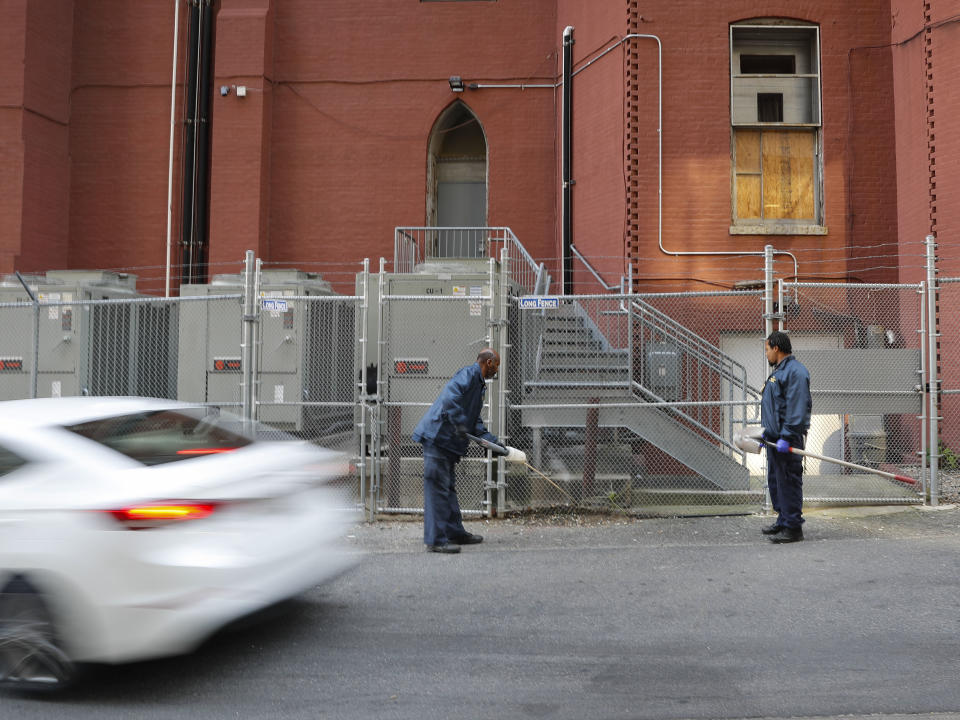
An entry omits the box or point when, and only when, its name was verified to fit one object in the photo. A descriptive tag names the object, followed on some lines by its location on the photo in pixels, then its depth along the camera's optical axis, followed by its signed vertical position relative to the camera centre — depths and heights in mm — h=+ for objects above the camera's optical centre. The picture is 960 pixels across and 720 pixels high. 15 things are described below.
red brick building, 14242 +4570
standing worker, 7051 -229
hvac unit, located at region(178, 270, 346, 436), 10234 +436
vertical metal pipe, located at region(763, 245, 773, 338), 8156 +993
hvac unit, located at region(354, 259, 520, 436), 9430 +589
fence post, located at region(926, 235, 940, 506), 8242 +252
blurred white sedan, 3840 -696
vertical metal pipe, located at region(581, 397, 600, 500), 8688 -533
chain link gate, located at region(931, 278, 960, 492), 10023 +186
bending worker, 7035 -375
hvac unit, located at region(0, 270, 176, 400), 10742 +639
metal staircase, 9102 +206
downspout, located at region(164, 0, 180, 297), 14727 +5078
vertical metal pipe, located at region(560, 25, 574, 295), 13469 +3973
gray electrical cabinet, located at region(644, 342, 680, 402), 9977 +280
